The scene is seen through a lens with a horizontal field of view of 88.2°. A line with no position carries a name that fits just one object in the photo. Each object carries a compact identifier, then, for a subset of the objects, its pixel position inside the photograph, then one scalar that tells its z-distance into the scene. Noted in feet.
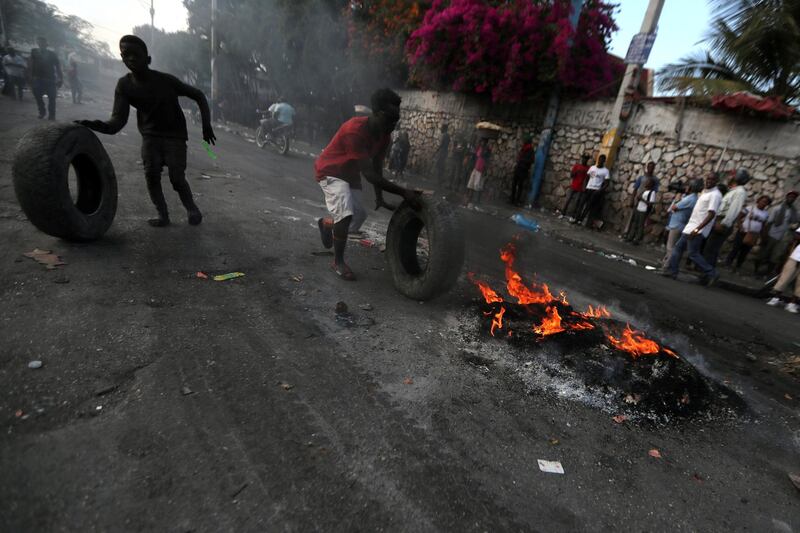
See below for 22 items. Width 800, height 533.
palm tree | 30.37
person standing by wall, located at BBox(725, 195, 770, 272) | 27.99
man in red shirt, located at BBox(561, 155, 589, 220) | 37.83
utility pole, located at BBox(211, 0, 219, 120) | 76.50
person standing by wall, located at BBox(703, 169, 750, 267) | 24.51
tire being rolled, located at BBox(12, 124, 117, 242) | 12.13
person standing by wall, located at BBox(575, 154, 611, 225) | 36.17
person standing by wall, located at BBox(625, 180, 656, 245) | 33.33
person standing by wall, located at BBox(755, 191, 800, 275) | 27.55
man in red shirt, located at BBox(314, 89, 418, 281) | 13.89
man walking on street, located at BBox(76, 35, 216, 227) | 14.66
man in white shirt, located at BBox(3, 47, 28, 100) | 49.08
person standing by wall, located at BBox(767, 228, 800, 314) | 23.22
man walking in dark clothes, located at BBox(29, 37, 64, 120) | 35.32
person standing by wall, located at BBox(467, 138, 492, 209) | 41.93
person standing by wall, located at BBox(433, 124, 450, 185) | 50.96
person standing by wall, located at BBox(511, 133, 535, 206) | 41.96
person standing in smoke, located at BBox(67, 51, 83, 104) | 56.03
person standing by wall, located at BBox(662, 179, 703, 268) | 26.30
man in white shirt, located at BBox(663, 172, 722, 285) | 23.44
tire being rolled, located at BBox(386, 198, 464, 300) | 13.04
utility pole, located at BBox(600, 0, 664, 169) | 33.53
